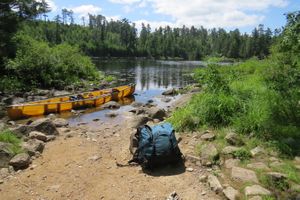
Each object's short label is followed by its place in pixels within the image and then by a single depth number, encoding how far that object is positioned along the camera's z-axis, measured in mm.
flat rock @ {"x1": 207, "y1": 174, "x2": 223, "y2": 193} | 3987
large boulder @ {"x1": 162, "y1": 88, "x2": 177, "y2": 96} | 18552
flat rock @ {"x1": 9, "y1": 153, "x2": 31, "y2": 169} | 5296
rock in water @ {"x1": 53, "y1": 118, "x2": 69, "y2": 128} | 9262
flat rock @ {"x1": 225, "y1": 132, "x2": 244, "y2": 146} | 5045
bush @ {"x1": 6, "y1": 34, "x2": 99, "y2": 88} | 16706
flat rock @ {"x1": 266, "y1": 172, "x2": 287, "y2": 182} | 3912
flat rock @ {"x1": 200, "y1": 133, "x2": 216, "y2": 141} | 5408
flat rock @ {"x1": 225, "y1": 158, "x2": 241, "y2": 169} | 4463
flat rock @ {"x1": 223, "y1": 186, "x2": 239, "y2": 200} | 3719
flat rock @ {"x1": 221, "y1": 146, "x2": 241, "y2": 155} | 4767
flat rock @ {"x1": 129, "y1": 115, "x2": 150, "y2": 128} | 8623
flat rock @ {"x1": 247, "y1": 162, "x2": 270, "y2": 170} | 4278
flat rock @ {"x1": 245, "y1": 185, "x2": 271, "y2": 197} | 3684
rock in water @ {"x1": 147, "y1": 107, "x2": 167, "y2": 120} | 9980
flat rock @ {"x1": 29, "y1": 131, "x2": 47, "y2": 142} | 6953
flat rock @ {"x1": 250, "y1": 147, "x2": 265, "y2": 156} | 4679
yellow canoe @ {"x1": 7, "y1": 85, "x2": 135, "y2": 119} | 10785
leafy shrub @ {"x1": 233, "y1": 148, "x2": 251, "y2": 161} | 4614
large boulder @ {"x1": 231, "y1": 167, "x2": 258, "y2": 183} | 4024
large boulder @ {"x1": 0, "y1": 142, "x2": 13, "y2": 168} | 5263
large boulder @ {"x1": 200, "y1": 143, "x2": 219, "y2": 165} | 4777
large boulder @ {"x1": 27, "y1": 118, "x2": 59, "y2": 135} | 7547
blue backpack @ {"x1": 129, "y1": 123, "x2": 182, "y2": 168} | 4705
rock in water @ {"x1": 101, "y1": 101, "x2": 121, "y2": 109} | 13593
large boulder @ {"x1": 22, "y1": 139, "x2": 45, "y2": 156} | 5911
